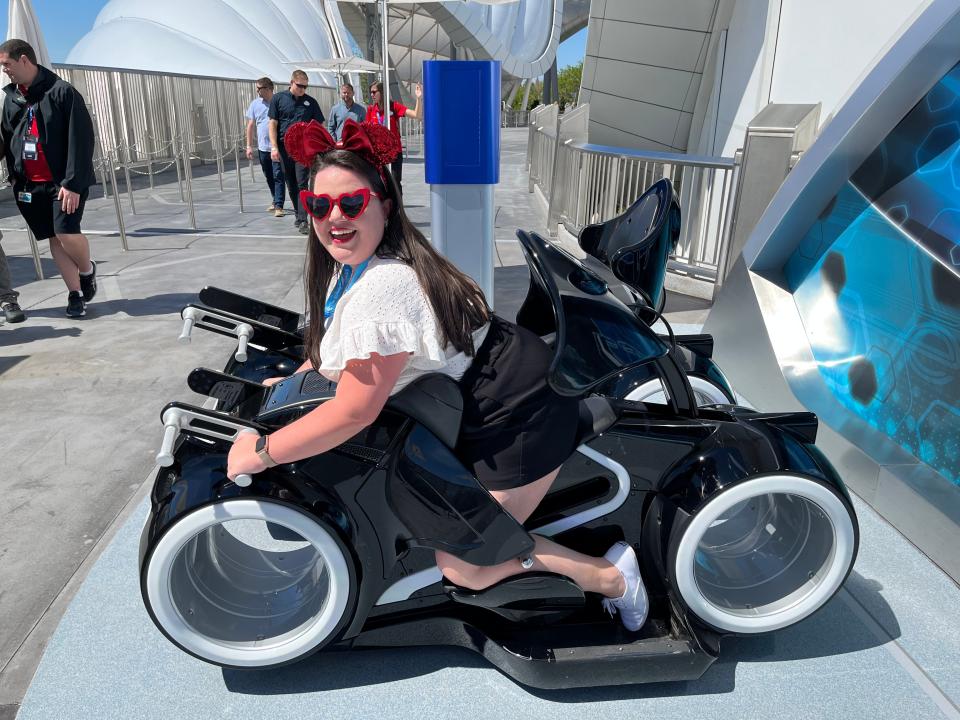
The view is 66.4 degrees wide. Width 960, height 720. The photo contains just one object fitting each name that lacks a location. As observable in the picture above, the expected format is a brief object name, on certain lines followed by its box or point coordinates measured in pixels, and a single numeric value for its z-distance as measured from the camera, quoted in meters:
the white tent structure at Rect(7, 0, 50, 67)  6.39
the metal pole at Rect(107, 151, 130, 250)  7.51
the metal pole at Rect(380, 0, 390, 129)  10.60
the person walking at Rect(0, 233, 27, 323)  5.27
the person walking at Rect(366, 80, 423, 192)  9.05
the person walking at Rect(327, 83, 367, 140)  10.29
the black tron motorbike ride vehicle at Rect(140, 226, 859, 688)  1.85
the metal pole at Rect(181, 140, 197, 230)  9.34
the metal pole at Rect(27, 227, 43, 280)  6.37
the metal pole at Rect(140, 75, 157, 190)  15.05
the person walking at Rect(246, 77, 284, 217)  10.23
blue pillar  3.66
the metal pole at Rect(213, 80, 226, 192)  17.62
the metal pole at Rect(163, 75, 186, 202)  15.84
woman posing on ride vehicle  1.69
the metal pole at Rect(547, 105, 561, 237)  9.09
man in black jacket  5.01
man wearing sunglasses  8.80
